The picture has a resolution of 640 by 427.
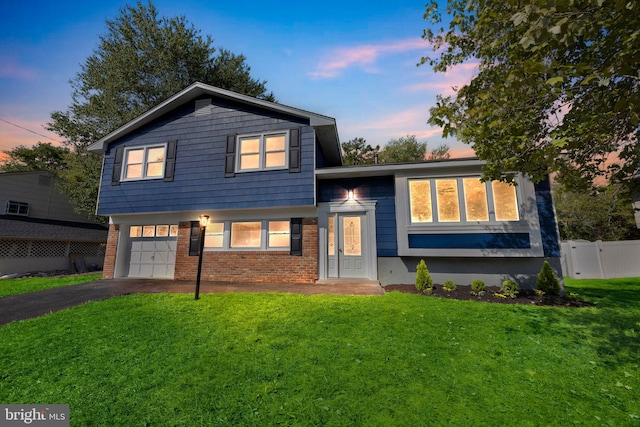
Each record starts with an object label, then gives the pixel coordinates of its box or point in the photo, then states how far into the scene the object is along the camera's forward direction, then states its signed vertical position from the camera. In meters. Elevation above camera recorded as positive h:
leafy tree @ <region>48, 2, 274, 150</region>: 17.86 +12.44
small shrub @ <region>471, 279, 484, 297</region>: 7.34 -0.95
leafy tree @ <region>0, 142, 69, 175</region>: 27.16 +9.90
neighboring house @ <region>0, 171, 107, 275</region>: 15.50 +1.51
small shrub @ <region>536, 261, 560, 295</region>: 7.15 -0.77
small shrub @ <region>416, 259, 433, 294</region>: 7.68 -0.78
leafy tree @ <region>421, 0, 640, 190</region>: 2.90 +2.39
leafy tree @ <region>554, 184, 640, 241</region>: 21.72 +3.07
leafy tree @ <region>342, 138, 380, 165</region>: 28.31 +11.11
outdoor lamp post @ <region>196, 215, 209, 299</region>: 6.73 +0.46
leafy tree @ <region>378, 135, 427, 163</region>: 28.92 +11.45
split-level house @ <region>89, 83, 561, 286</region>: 8.21 +1.63
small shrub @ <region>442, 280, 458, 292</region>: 7.66 -0.96
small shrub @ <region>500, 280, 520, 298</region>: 7.19 -0.97
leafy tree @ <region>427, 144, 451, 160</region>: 30.17 +11.65
